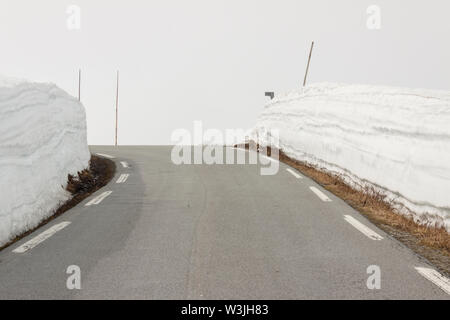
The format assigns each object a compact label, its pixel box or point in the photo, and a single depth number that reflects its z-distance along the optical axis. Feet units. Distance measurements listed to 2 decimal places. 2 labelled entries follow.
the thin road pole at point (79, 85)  130.00
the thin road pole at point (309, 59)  99.76
